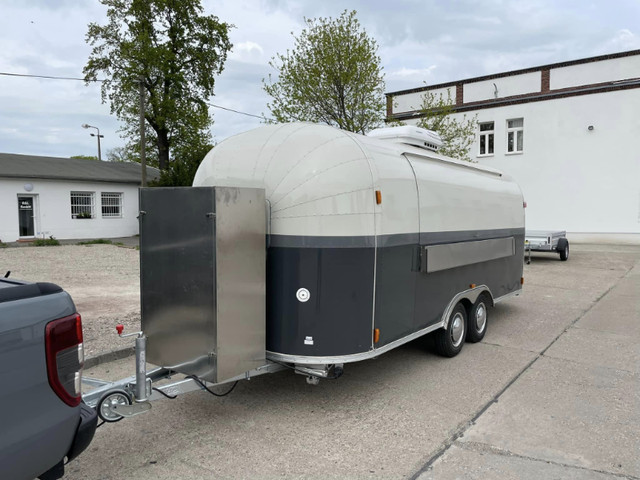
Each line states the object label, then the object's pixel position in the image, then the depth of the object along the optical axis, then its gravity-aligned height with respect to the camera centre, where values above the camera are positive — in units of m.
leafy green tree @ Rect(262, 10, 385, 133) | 17.59 +4.98
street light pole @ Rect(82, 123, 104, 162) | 52.44 +8.63
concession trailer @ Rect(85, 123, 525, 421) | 3.83 -0.41
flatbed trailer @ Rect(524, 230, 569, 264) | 16.45 -0.90
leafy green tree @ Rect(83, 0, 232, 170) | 26.84 +8.57
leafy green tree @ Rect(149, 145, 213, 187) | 23.02 +2.16
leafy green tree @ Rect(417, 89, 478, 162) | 19.98 +3.76
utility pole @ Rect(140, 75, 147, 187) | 21.17 +3.66
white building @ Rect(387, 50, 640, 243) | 21.75 +3.84
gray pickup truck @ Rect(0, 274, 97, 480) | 2.06 -0.77
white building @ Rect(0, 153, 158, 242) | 22.38 +0.82
